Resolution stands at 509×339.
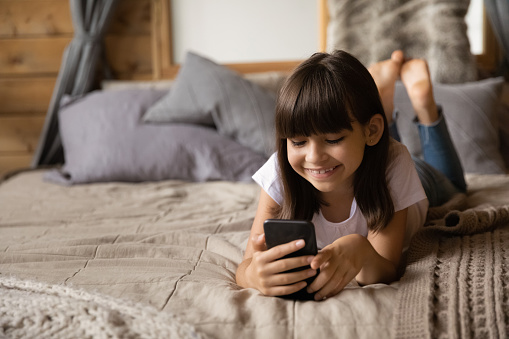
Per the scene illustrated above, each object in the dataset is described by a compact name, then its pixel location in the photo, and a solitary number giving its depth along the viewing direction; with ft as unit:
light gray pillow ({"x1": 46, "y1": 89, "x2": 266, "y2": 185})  6.89
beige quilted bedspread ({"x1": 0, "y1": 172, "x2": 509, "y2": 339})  2.89
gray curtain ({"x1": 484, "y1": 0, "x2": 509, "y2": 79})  8.11
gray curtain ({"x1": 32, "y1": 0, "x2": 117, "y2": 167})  8.58
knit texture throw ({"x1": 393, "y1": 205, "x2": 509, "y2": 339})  2.73
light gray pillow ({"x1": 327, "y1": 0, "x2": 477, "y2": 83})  7.83
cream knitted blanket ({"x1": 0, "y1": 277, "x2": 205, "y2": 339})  2.74
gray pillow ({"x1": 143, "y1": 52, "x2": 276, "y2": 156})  7.11
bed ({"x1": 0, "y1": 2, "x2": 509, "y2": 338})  2.85
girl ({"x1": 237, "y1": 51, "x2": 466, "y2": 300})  3.14
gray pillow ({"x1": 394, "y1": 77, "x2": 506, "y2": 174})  6.70
